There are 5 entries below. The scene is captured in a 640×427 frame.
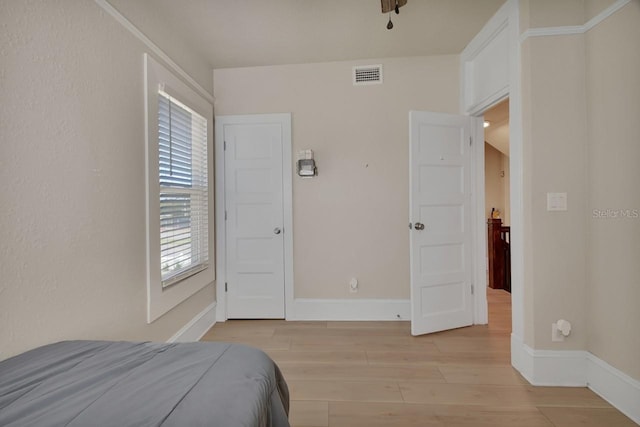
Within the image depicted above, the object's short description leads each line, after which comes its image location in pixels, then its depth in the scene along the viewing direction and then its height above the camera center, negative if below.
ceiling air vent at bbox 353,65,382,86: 2.89 +1.42
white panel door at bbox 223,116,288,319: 2.97 -0.15
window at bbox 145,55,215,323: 1.94 +0.19
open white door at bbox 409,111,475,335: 2.58 -0.11
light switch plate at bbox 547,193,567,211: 1.86 +0.05
